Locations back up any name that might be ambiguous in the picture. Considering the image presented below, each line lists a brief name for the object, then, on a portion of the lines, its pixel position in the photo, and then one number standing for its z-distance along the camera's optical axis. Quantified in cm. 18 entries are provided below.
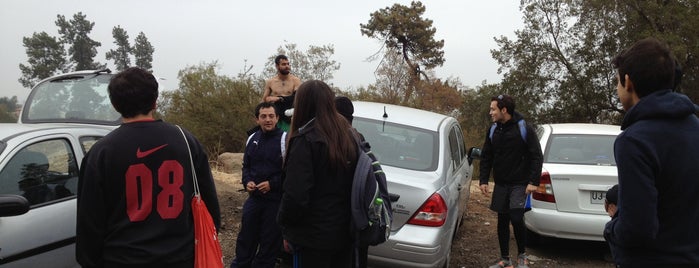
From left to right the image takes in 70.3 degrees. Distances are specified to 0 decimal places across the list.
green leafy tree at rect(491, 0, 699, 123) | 1961
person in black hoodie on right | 188
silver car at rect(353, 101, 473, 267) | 392
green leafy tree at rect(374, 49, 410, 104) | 2555
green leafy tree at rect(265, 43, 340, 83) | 2467
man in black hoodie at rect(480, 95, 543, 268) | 479
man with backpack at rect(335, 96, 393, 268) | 266
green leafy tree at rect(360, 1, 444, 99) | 3469
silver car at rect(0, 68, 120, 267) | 280
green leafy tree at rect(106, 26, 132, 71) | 4503
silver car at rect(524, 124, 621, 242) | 520
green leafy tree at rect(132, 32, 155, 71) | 4869
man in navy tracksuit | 418
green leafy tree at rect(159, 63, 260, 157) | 1811
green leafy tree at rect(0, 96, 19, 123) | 1104
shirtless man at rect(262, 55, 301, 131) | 598
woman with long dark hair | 262
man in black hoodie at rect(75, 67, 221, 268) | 216
